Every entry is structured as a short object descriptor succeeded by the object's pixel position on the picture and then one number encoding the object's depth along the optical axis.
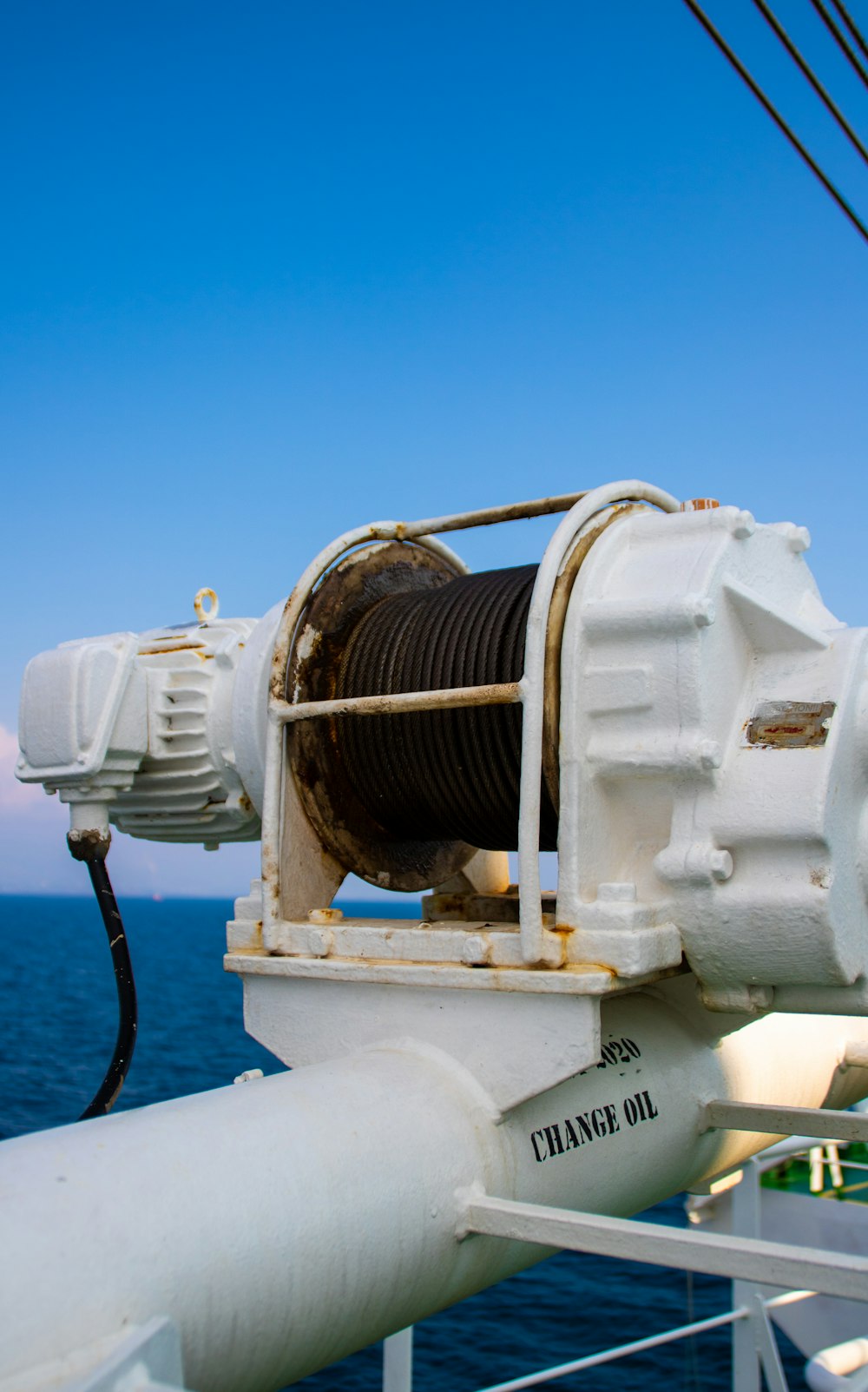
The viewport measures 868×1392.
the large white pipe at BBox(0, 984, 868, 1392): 2.12
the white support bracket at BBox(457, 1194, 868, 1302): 2.45
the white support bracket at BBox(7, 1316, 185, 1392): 1.94
